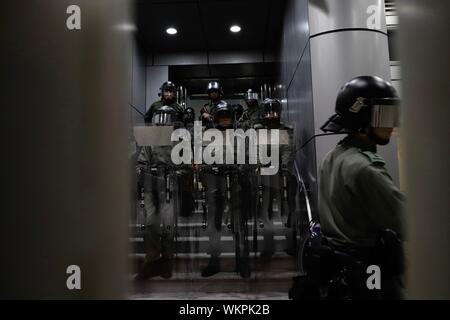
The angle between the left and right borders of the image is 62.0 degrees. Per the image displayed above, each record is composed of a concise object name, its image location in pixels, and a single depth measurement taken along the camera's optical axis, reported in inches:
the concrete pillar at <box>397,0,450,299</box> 24.2
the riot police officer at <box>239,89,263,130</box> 185.6
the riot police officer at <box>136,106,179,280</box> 135.0
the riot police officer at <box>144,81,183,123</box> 187.6
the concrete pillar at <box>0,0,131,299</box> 22.3
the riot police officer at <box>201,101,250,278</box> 142.9
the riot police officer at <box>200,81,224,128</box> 189.6
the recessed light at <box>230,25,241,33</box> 229.4
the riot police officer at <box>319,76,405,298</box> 46.4
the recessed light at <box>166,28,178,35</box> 231.5
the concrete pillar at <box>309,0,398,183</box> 119.5
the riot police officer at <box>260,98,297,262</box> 143.2
